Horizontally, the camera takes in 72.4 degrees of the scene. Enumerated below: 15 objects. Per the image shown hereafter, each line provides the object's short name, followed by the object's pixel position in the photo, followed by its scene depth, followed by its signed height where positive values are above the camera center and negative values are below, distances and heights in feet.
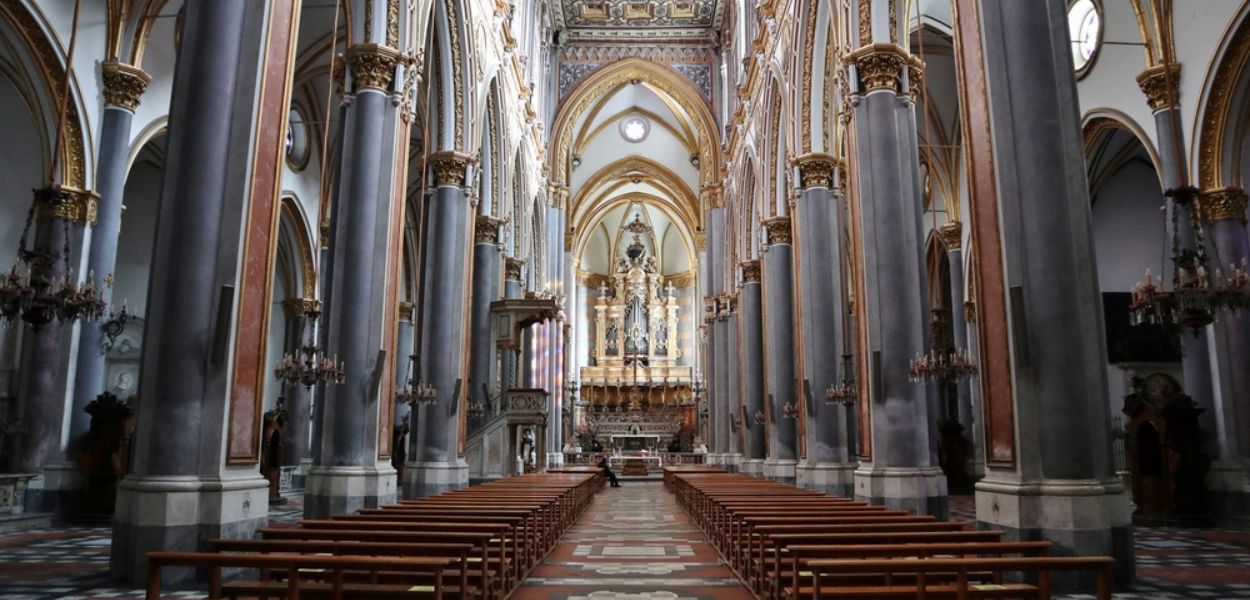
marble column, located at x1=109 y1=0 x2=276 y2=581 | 22.77 +3.62
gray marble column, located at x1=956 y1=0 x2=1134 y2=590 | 23.39 +3.97
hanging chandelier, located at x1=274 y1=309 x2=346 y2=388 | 32.83 +2.84
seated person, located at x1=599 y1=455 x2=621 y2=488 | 85.25 -2.99
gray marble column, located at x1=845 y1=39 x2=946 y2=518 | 36.63 +7.00
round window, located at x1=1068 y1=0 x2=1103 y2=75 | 54.49 +26.60
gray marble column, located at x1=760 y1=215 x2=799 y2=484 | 63.98 +7.17
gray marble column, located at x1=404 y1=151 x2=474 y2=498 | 48.60 +6.69
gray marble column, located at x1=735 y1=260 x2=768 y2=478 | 77.66 +6.81
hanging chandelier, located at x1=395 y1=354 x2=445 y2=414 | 44.84 +2.71
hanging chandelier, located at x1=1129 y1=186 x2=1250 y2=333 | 27.99 +5.01
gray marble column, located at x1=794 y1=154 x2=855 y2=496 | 49.70 +7.55
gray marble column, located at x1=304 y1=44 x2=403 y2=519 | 34.98 +5.99
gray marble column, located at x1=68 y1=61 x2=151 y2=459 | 44.39 +12.35
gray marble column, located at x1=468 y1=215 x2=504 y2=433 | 67.31 +10.30
